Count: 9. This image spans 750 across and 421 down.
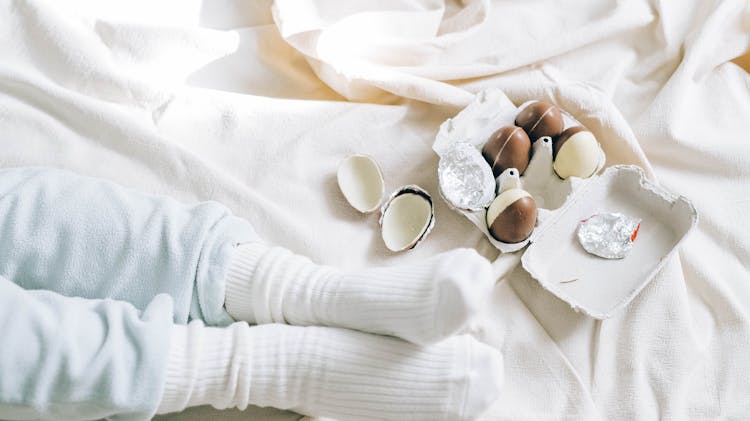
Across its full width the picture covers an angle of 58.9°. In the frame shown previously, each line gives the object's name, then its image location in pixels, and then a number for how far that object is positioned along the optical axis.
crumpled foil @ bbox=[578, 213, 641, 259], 0.74
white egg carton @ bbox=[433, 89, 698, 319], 0.72
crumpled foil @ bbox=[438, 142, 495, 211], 0.73
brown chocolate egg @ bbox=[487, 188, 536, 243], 0.69
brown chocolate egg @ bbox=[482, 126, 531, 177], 0.74
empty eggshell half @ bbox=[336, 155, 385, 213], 0.76
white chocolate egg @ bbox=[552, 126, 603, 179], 0.74
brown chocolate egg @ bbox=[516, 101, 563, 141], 0.75
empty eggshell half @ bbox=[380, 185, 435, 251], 0.74
